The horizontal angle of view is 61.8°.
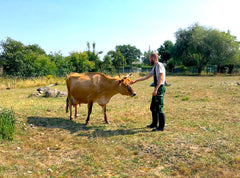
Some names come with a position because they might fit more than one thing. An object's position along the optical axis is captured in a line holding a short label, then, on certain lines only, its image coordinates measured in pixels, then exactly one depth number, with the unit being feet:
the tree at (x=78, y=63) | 112.88
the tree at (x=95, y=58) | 165.99
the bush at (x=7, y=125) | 19.30
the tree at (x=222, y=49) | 152.35
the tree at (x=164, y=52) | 258.37
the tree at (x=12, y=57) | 93.61
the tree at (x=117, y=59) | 197.02
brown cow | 24.84
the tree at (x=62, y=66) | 104.02
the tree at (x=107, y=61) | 166.79
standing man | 20.65
